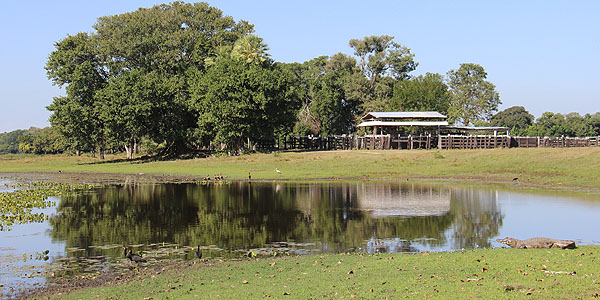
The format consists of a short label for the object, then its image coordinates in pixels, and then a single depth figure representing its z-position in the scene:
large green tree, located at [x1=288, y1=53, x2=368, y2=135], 99.56
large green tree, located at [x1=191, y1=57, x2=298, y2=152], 70.25
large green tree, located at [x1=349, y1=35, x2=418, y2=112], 104.06
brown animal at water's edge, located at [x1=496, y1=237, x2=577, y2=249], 16.56
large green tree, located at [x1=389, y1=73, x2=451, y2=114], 97.44
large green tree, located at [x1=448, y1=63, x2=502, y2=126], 116.44
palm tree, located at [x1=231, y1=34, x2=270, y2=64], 77.50
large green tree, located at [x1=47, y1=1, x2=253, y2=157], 73.94
